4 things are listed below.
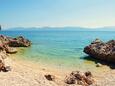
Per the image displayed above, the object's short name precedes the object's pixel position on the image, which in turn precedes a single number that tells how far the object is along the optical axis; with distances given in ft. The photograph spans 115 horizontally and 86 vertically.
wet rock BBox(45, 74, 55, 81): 25.60
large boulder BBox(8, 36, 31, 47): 69.90
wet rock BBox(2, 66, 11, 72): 27.20
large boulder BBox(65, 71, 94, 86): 24.51
